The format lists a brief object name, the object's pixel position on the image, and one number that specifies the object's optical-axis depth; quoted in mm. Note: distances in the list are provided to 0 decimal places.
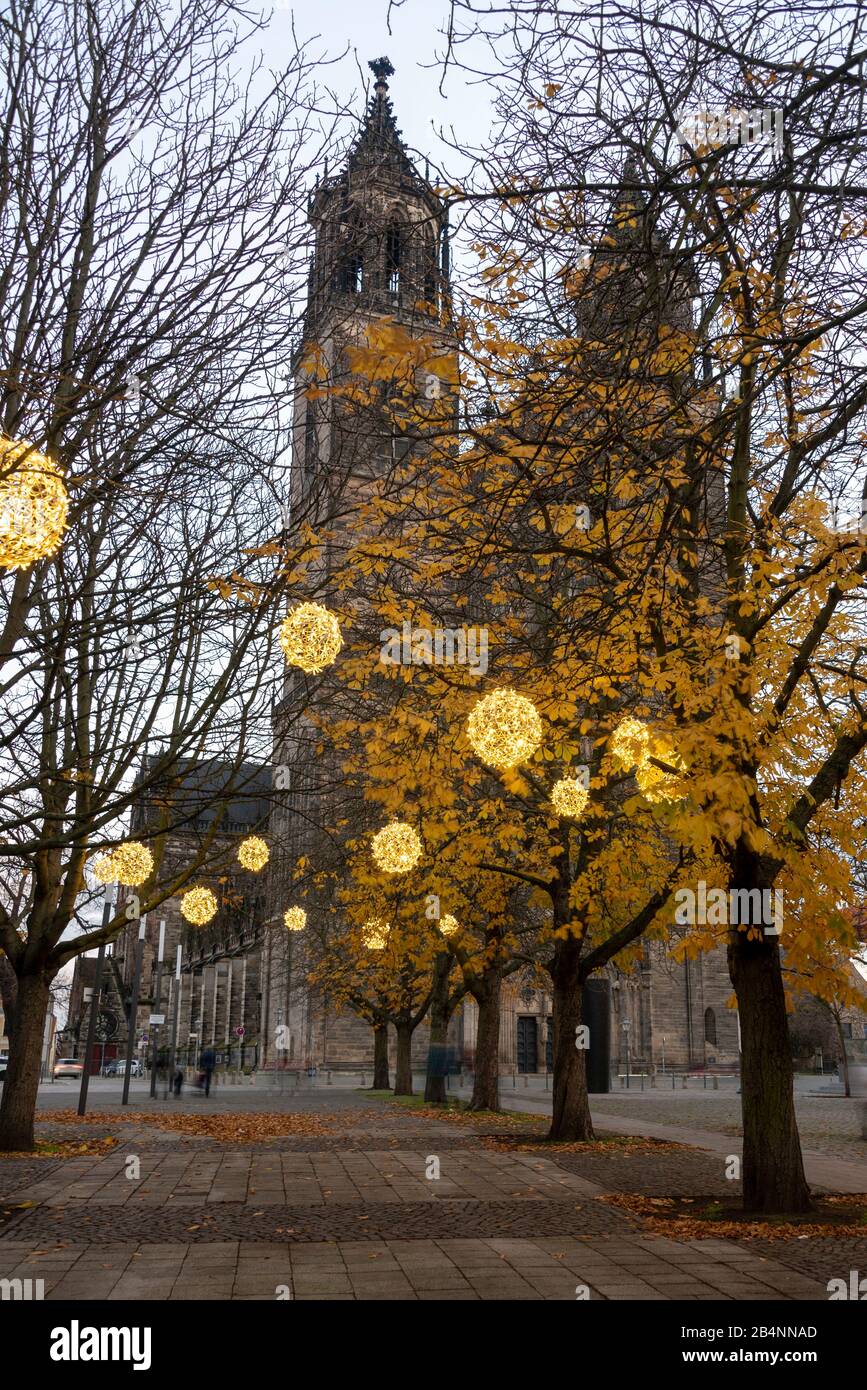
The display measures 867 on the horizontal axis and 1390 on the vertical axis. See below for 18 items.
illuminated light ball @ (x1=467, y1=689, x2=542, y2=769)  9344
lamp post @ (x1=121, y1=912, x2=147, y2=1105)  28750
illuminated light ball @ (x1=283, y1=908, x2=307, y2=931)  19553
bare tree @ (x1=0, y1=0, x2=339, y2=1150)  7453
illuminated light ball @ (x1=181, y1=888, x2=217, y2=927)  17578
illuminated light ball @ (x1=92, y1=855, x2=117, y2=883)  14290
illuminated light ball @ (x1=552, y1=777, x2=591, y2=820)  12359
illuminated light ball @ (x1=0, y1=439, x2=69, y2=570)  5219
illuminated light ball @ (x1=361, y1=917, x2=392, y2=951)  18614
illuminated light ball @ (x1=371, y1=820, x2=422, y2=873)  12812
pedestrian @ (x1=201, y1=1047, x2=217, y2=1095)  35062
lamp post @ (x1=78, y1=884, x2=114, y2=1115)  21391
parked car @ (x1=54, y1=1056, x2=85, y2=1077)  60594
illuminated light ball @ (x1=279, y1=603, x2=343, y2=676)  8328
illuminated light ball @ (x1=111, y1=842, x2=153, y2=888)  13375
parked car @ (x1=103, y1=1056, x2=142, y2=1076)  65131
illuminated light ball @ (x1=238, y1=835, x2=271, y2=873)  14797
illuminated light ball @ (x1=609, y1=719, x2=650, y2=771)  9674
